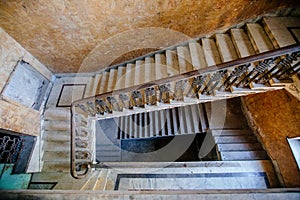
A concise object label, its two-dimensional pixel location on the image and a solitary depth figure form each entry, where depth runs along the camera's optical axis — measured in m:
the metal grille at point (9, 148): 2.22
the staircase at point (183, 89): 1.79
